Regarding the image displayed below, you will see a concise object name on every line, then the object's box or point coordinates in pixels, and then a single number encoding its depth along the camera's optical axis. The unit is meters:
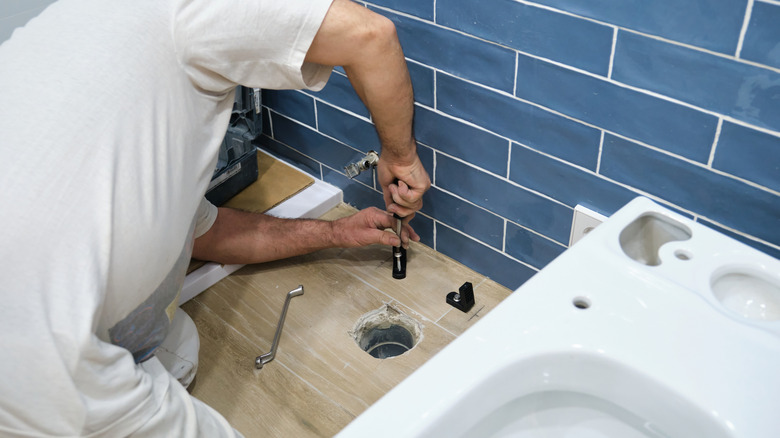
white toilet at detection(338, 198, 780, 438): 0.71
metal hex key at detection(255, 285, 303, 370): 1.27
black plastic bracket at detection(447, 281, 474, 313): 1.33
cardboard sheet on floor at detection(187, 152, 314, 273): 1.60
